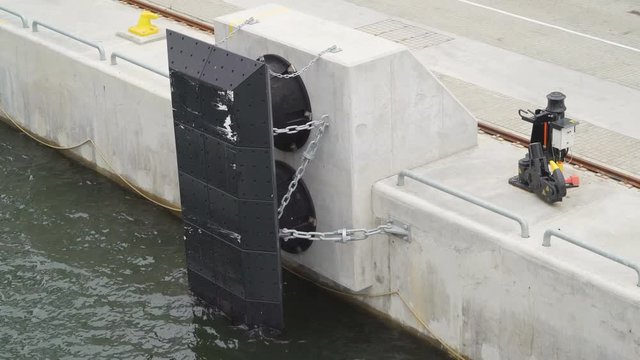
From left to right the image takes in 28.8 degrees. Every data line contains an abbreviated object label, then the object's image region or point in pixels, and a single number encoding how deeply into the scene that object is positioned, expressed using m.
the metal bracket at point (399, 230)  15.02
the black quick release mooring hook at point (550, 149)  14.56
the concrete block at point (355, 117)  14.84
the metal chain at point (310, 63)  14.89
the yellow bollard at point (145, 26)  20.59
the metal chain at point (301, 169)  15.25
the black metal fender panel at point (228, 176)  14.45
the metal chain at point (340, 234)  15.08
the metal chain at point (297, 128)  15.02
